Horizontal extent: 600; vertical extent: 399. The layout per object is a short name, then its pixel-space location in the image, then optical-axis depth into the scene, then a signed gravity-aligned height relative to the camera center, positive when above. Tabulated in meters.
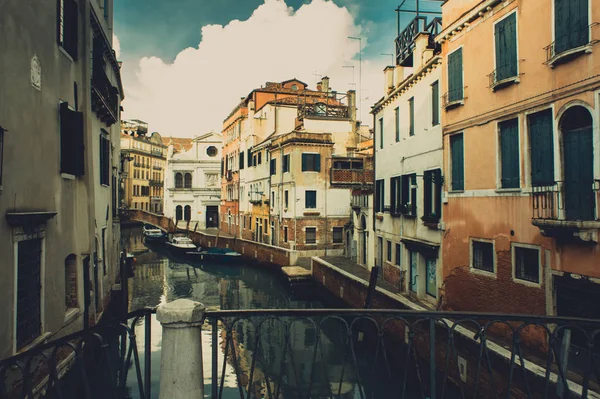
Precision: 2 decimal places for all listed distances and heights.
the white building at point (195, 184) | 44.91 +2.29
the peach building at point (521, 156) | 6.83 +0.92
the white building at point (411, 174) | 11.66 +0.95
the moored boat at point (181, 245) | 31.34 -3.07
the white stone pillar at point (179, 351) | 2.80 -0.98
